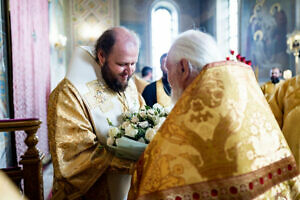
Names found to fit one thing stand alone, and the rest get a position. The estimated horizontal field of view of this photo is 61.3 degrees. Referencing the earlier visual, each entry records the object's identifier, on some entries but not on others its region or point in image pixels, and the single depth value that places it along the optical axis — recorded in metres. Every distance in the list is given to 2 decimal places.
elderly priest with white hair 0.99
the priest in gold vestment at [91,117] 1.73
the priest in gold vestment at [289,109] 1.64
